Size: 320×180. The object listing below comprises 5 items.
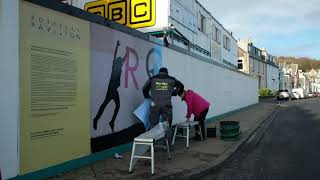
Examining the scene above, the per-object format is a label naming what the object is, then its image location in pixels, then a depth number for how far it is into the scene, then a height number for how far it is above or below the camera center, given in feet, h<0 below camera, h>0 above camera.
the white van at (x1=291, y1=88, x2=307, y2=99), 158.84 -1.84
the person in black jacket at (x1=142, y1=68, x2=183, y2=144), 20.63 -0.32
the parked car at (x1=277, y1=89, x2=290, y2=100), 131.28 -1.99
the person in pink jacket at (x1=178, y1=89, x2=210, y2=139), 25.12 -1.44
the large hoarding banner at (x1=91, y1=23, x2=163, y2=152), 18.38 +0.60
